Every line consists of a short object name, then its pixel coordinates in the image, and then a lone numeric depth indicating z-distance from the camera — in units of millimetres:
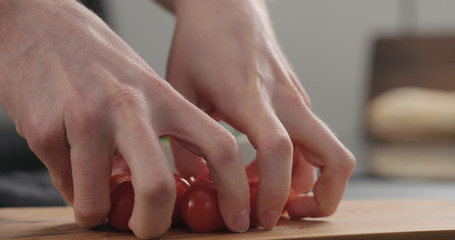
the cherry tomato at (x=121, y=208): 511
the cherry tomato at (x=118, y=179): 550
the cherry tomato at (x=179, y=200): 535
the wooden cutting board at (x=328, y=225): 492
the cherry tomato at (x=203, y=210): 507
